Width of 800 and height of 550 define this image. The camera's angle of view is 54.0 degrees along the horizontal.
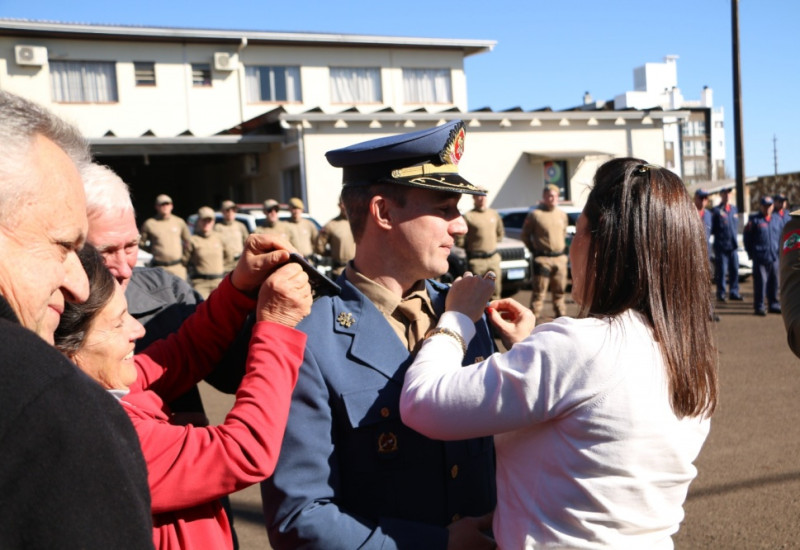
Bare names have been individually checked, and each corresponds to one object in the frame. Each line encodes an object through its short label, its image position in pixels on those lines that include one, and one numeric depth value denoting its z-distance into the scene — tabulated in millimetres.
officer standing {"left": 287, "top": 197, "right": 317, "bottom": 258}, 14703
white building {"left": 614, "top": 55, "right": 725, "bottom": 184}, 60156
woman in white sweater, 1662
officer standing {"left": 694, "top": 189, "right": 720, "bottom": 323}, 13506
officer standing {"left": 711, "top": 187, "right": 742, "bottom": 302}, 14492
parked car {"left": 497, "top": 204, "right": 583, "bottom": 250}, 17438
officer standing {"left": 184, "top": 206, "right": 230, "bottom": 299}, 12961
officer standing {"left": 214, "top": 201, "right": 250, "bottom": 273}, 13836
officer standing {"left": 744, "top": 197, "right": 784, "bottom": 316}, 13094
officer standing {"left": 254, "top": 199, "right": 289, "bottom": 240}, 14375
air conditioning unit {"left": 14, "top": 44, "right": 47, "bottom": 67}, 26469
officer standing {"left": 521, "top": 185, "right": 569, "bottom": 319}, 12703
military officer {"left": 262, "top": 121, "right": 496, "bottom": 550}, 1950
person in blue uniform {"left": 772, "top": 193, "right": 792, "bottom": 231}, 13852
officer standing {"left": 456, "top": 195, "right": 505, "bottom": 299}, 13125
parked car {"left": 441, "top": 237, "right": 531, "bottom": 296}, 15016
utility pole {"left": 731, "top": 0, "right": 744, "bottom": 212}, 19359
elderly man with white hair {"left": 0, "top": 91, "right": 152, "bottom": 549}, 980
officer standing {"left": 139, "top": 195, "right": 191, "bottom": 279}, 13336
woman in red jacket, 1670
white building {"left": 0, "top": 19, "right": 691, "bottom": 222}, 24281
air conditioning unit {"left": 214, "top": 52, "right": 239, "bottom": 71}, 28738
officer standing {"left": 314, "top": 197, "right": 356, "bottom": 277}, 13234
